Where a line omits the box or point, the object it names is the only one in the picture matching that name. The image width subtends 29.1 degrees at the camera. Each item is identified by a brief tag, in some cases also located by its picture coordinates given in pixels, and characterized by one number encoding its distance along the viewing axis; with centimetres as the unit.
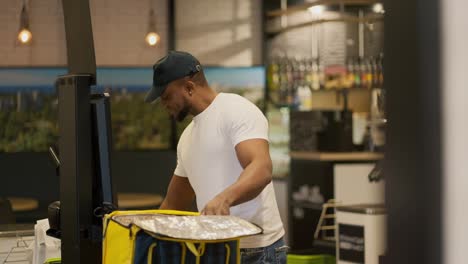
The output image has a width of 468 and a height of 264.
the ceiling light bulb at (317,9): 1184
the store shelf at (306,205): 1004
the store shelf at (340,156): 990
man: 298
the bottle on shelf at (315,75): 1171
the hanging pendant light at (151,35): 1136
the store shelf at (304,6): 1161
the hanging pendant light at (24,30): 1060
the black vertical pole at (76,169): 273
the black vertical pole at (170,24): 1155
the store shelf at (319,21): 1183
